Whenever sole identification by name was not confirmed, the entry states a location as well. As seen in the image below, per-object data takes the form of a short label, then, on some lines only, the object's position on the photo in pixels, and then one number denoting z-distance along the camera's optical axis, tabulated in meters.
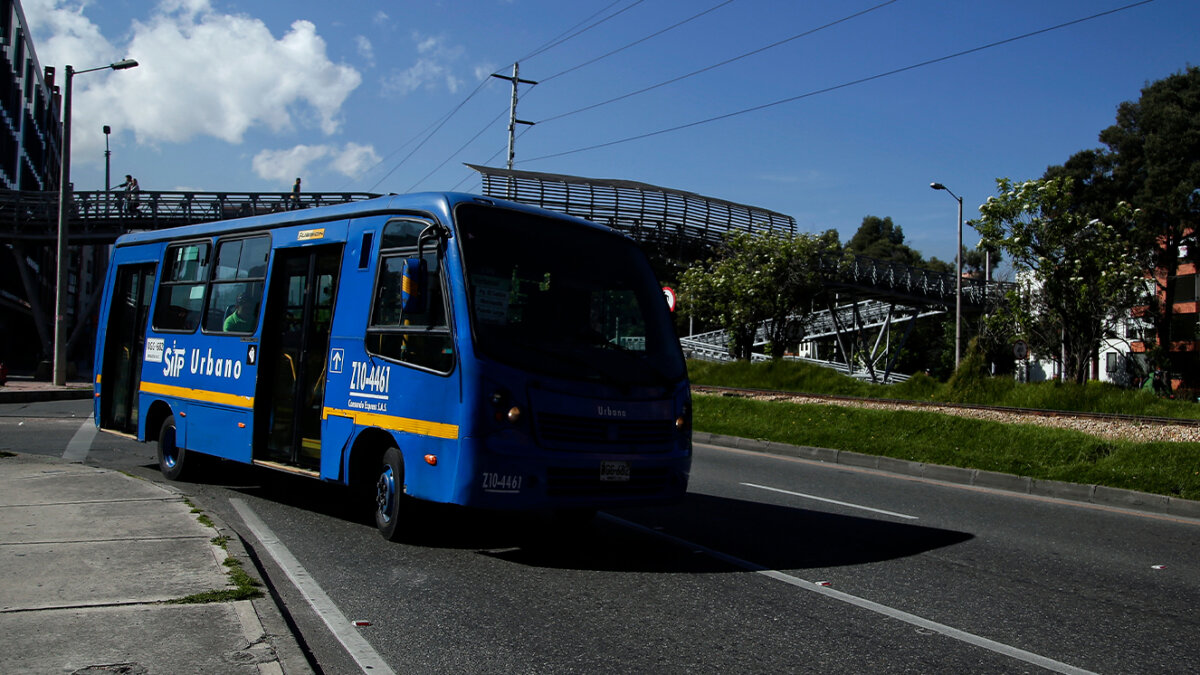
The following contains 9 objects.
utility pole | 46.10
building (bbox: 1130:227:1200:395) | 46.62
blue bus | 6.75
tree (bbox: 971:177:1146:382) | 32.22
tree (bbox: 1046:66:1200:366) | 45.44
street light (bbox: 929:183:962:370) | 43.20
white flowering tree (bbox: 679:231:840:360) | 41.65
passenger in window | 9.41
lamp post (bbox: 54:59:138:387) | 28.50
